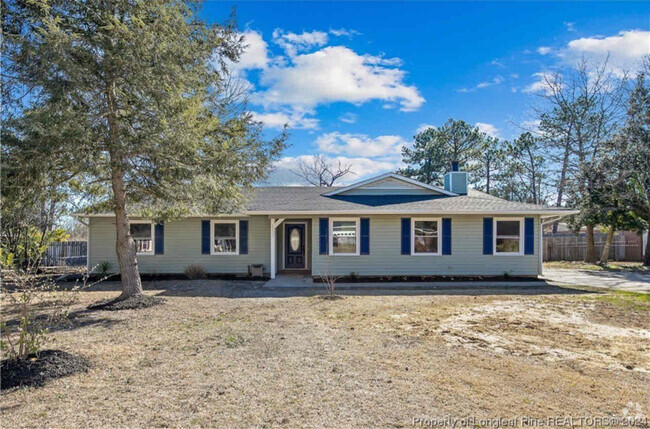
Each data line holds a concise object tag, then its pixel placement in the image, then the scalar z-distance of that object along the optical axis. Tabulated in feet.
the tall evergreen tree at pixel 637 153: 56.25
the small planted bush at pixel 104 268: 43.88
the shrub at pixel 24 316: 13.00
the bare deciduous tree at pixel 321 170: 110.22
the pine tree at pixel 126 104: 21.70
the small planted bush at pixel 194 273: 43.88
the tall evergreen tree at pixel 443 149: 95.45
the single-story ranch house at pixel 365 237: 42.11
